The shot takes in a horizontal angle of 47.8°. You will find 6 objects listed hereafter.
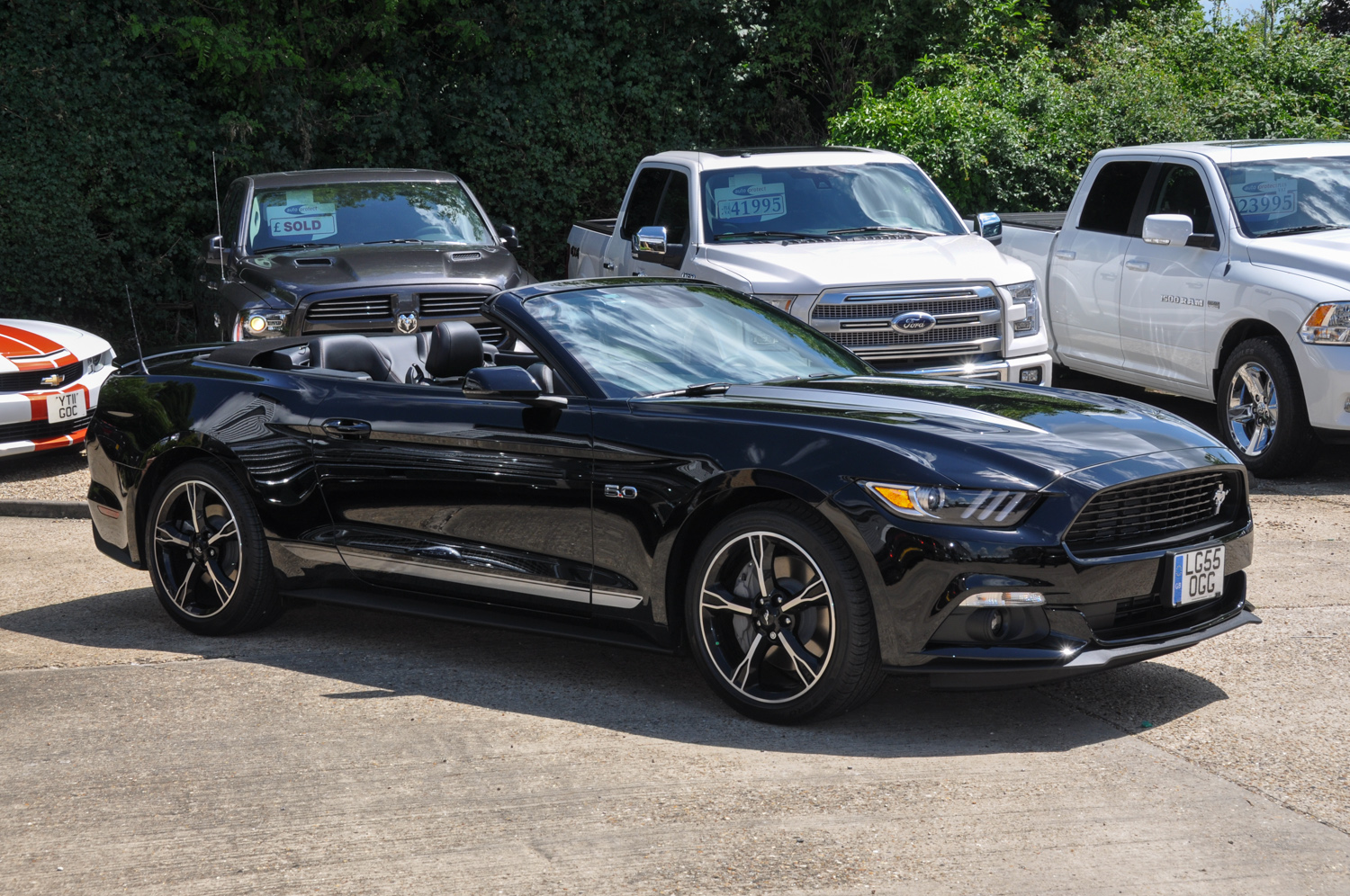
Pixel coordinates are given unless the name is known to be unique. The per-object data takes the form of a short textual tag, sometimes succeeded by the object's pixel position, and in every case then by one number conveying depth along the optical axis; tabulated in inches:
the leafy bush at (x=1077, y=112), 622.2
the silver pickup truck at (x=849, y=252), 375.9
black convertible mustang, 183.5
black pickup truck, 414.9
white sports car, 407.5
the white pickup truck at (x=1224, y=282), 367.6
